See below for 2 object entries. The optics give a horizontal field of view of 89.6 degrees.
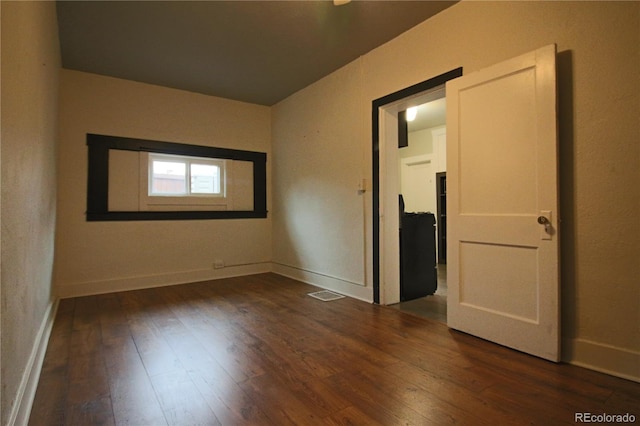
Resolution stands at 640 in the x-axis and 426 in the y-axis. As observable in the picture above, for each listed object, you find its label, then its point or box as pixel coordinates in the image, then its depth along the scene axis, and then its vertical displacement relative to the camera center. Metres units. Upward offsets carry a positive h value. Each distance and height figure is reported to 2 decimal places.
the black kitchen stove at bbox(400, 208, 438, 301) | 3.41 -0.45
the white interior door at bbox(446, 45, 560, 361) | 1.97 +0.07
